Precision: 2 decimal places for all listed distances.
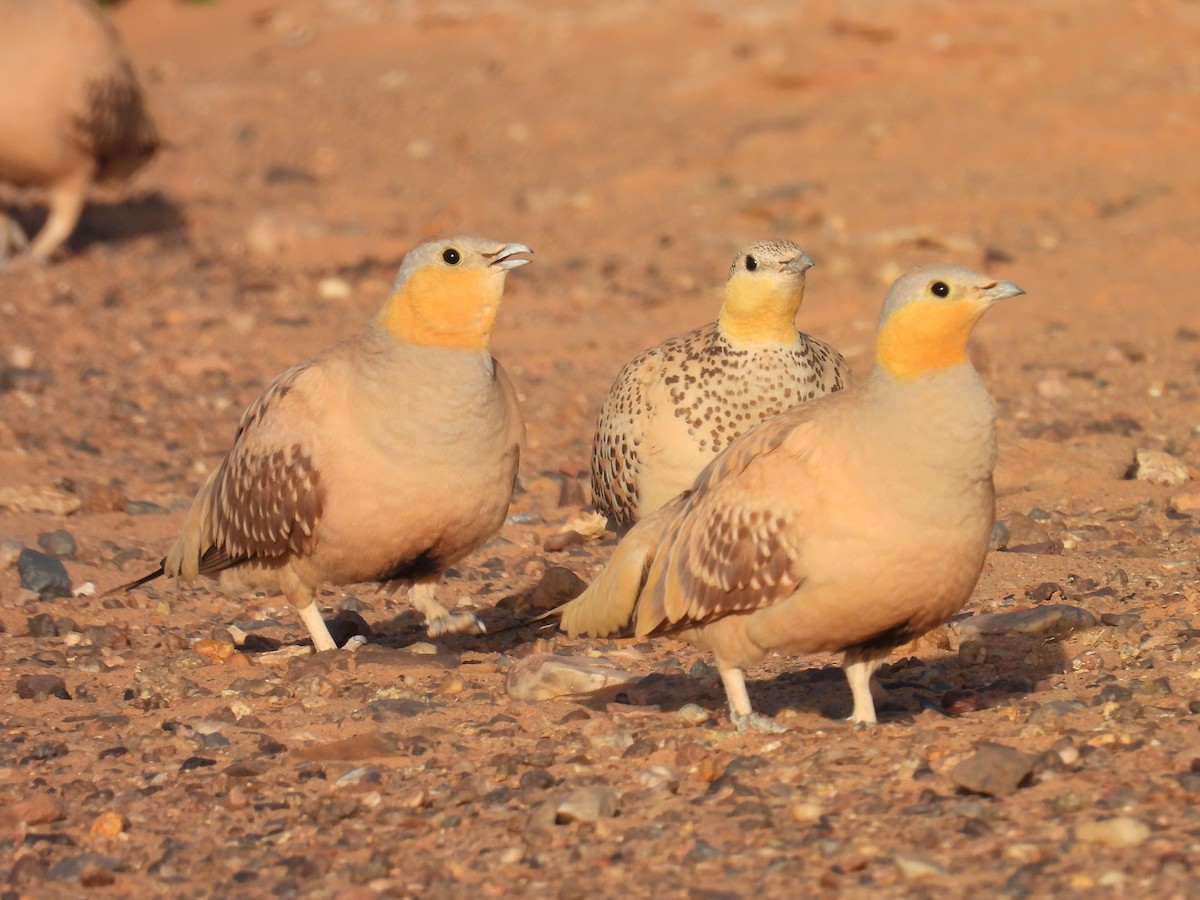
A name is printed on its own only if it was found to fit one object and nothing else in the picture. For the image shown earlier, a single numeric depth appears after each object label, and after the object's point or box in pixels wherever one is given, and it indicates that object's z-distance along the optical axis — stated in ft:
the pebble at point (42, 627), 43.19
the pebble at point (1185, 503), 47.47
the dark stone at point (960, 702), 35.09
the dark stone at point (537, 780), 31.58
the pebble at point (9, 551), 47.75
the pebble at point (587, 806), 29.86
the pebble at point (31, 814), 31.48
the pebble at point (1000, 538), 46.32
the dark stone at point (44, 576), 45.80
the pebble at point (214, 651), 41.65
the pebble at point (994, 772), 29.32
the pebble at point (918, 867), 26.43
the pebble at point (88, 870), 29.12
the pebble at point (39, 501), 52.95
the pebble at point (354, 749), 34.14
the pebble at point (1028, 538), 45.60
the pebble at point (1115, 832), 26.86
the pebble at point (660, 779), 31.35
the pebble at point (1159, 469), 50.93
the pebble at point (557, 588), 45.50
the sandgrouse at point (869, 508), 30.58
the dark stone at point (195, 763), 34.04
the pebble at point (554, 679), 37.09
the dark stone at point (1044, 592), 41.55
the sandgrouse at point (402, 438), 37.63
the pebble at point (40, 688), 38.55
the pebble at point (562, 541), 50.37
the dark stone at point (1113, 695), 33.53
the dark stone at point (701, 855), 27.99
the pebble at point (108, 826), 30.94
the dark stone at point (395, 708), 36.42
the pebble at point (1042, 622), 38.19
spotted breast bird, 40.65
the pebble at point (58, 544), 49.06
